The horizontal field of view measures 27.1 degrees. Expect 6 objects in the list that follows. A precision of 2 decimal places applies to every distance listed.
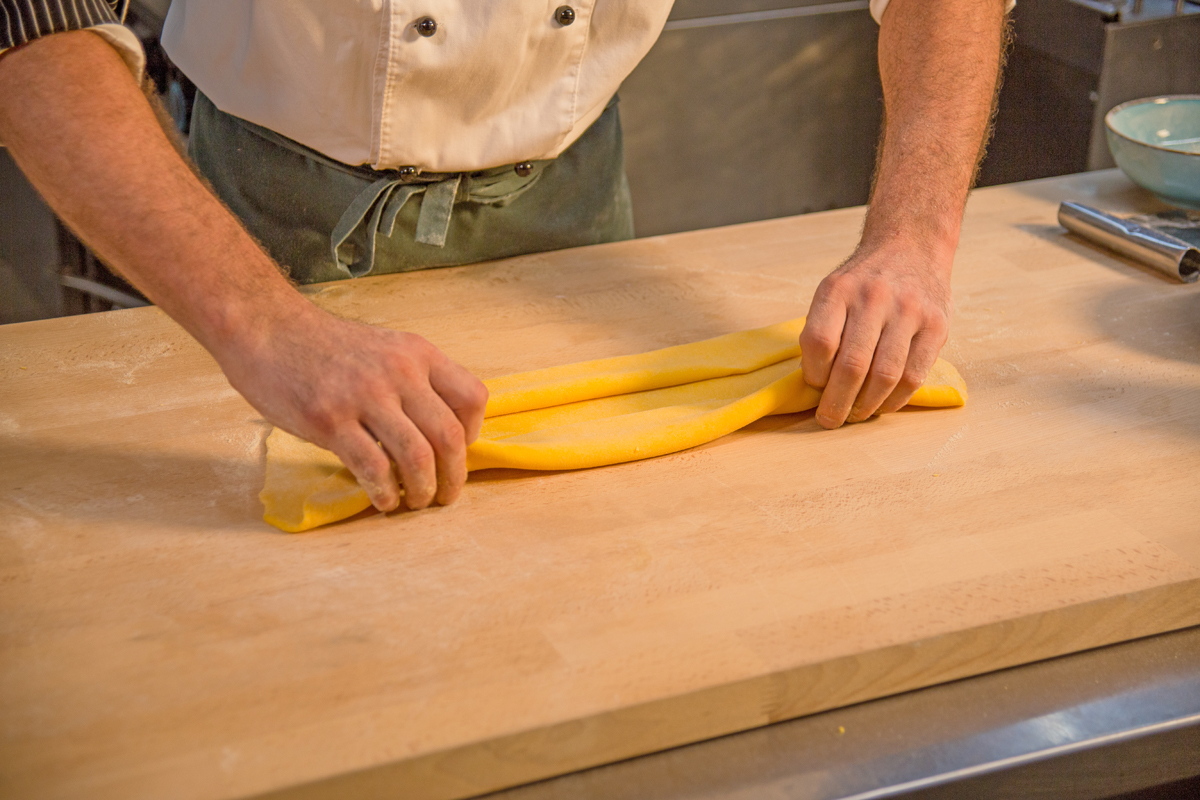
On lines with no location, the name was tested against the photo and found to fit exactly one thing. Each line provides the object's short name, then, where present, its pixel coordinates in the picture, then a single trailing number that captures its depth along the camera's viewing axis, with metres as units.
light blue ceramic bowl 1.91
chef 1.58
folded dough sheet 1.61
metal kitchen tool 1.84
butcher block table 1.47
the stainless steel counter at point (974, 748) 1.48
